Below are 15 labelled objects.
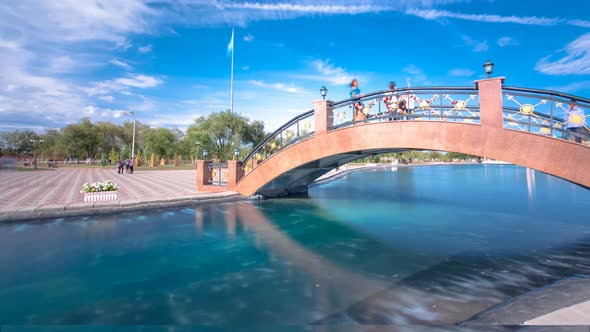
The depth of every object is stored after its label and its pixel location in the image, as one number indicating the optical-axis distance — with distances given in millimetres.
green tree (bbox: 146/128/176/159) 57219
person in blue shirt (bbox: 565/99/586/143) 6492
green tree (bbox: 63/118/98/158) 55228
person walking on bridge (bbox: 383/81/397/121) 9508
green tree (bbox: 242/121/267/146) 48978
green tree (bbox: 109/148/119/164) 50009
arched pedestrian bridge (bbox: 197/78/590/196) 6707
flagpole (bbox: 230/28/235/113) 39025
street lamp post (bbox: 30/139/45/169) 58922
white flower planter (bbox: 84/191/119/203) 11188
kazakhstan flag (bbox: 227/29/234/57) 34188
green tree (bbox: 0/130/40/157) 64250
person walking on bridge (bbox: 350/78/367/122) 10453
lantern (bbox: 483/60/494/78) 7590
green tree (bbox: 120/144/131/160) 49750
